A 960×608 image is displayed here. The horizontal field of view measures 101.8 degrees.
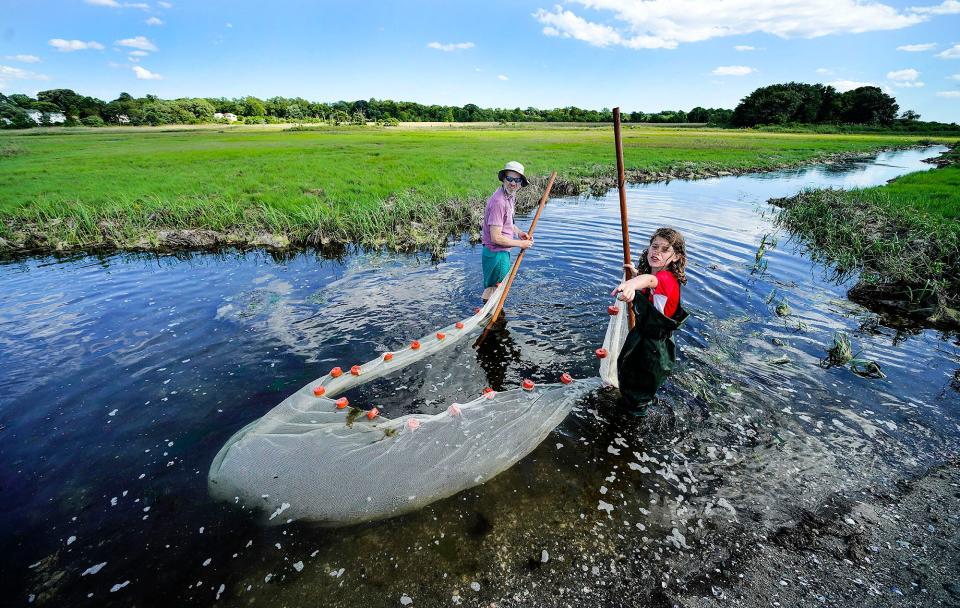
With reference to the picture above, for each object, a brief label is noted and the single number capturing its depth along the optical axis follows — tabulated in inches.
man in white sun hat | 219.6
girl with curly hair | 138.2
